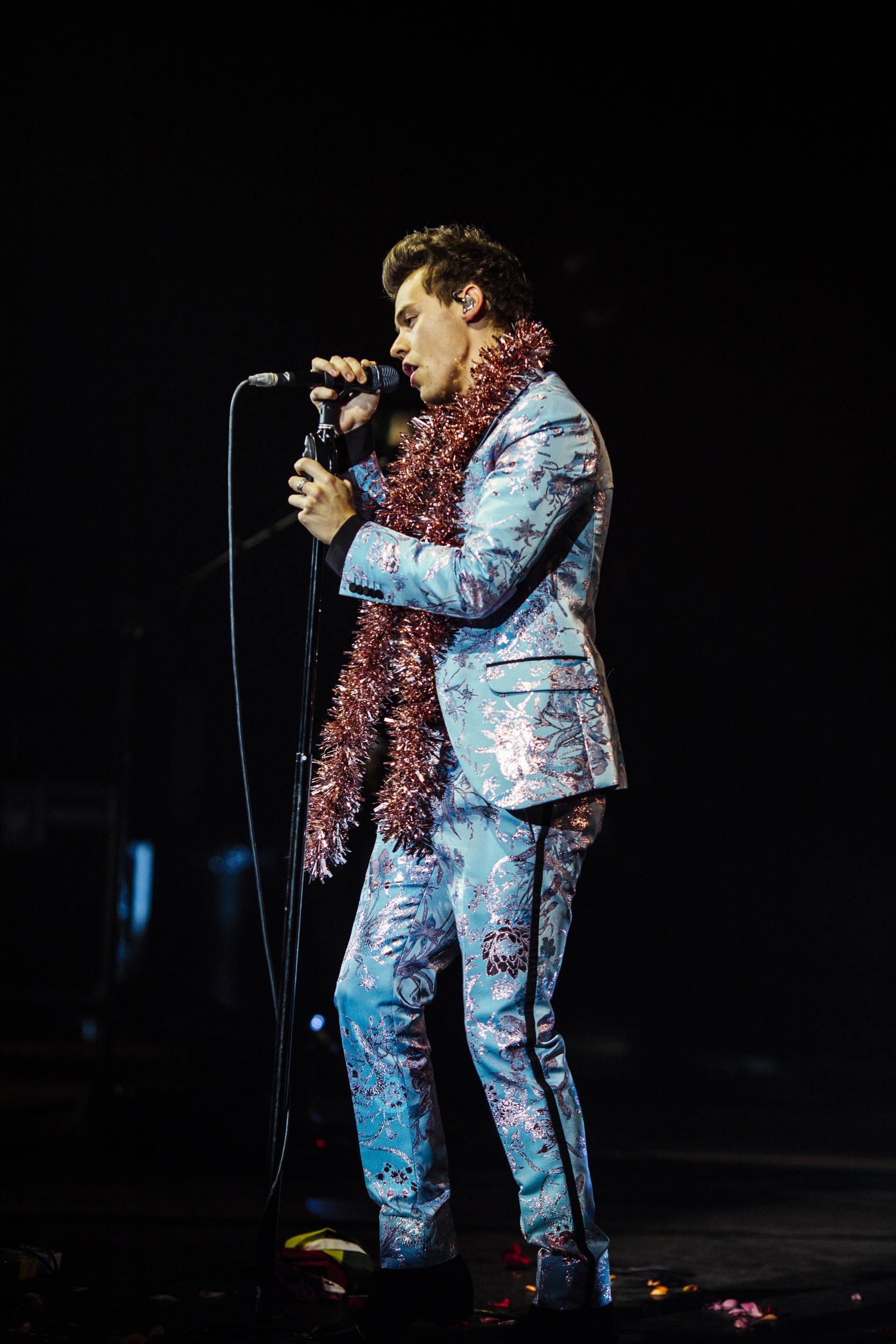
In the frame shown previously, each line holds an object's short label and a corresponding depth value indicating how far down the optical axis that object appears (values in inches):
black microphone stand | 416.6
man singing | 415.7
